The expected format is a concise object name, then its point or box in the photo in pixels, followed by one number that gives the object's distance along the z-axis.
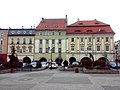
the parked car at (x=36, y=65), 26.82
